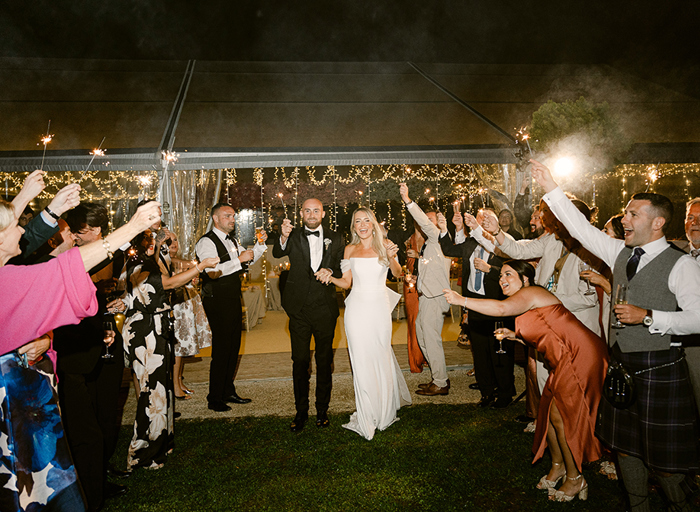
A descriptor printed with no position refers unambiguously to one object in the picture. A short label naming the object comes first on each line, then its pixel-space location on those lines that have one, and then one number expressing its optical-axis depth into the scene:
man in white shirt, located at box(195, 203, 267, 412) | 5.18
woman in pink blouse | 1.86
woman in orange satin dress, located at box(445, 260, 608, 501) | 3.12
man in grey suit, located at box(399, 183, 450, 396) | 5.51
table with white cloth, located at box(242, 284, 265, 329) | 9.21
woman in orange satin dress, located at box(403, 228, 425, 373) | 6.25
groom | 4.61
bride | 4.39
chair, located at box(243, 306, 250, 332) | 9.09
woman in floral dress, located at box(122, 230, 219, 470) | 3.61
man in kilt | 2.61
